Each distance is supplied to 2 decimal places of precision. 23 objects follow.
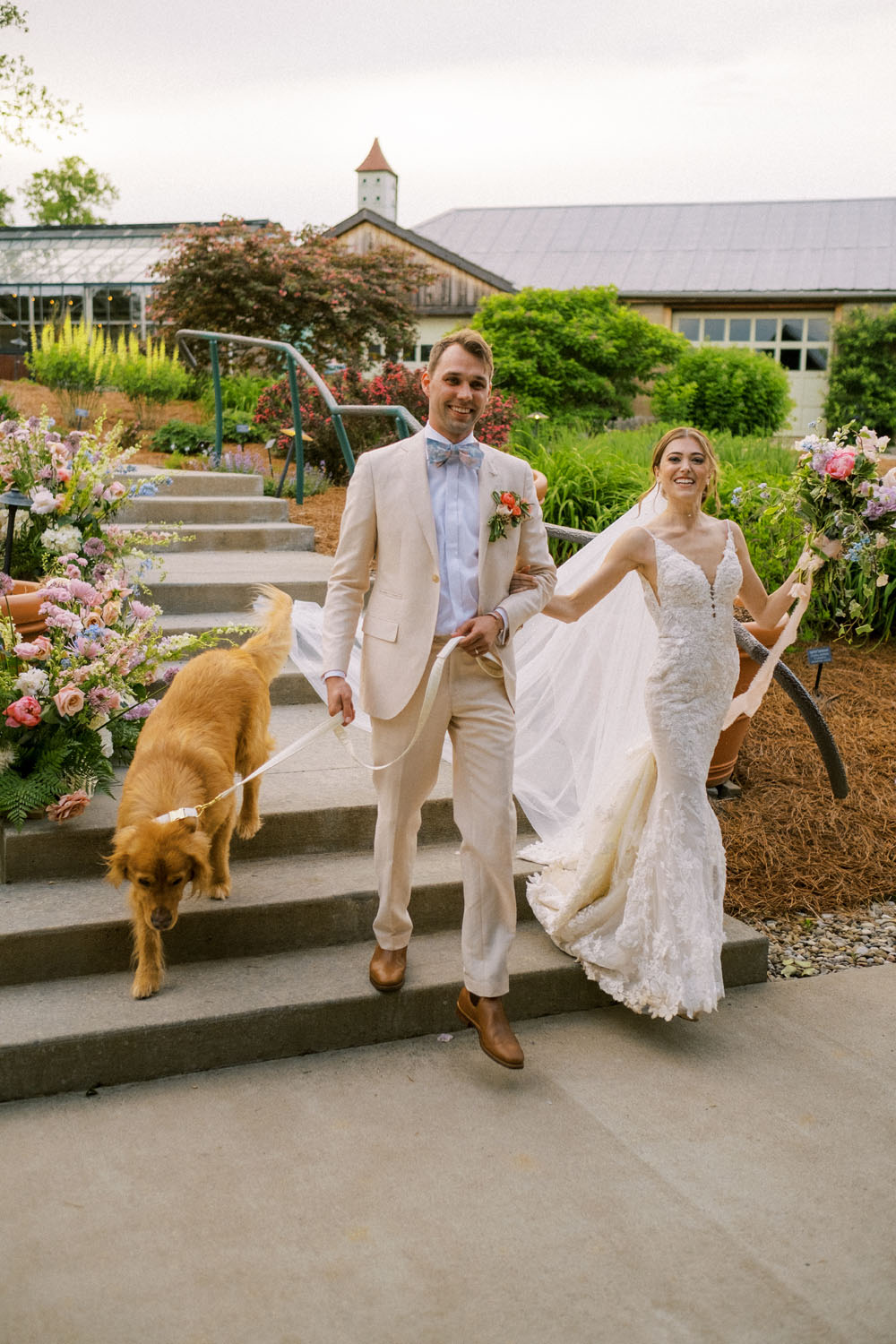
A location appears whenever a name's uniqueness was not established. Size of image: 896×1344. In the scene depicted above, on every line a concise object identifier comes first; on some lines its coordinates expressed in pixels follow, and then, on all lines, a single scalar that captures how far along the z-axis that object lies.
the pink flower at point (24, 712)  4.11
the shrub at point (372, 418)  10.83
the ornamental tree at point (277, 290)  14.77
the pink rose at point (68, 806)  4.16
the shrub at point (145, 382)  12.12
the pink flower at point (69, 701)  4.18
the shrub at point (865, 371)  27.72
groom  3.50
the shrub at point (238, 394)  13.30
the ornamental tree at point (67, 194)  53.56
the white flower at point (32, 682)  4.23
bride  3.99
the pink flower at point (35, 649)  4.23
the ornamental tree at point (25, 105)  19.97
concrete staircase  3.52
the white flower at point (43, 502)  5.50
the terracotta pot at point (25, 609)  4.91
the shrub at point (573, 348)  23.45
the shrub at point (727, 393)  23.61
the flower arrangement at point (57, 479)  5.74
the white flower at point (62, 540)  5.21
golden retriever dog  3.51
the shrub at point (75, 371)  11.85
